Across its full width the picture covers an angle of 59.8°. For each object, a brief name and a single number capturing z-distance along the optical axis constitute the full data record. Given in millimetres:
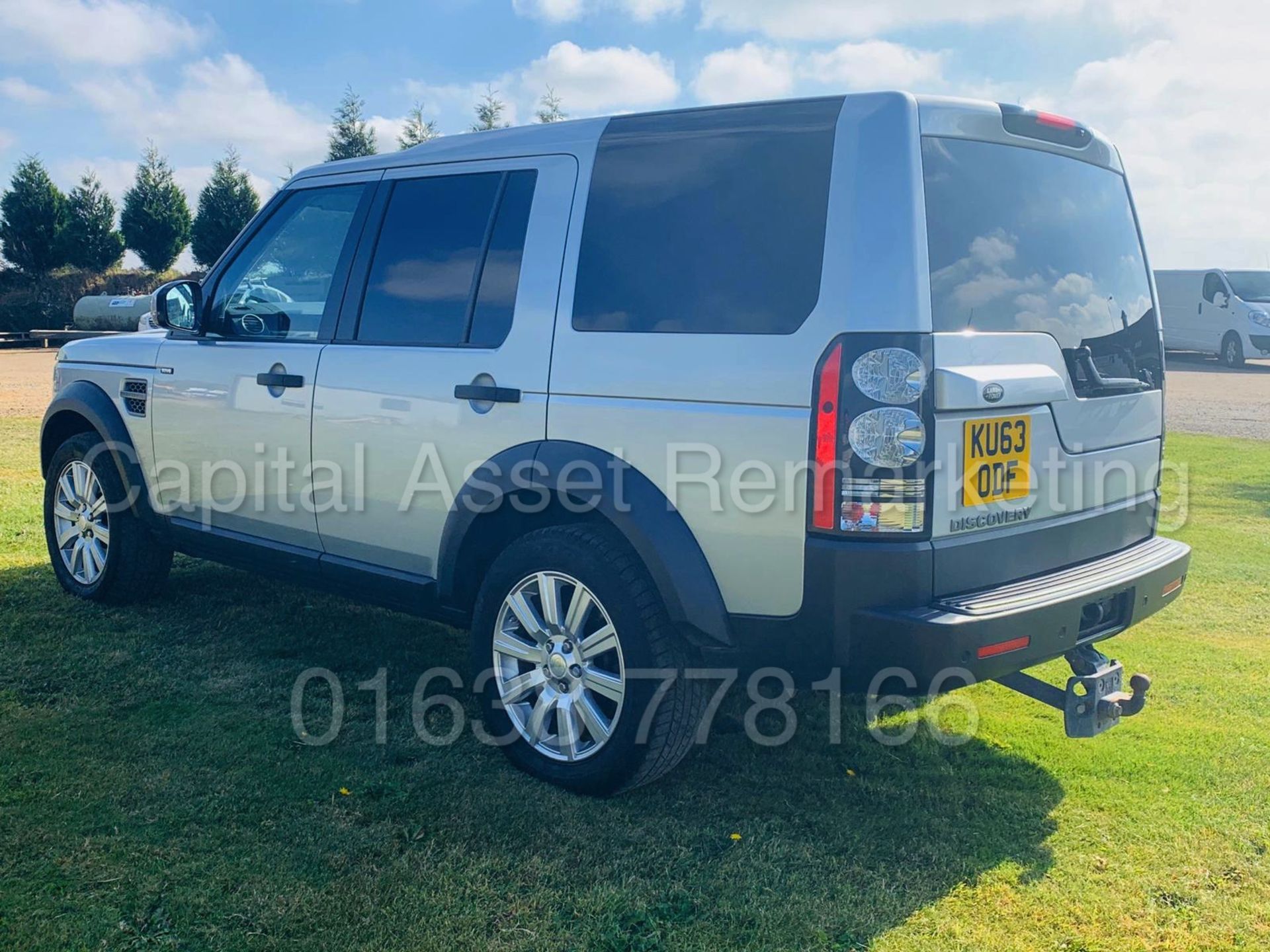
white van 23406
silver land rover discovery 2967
